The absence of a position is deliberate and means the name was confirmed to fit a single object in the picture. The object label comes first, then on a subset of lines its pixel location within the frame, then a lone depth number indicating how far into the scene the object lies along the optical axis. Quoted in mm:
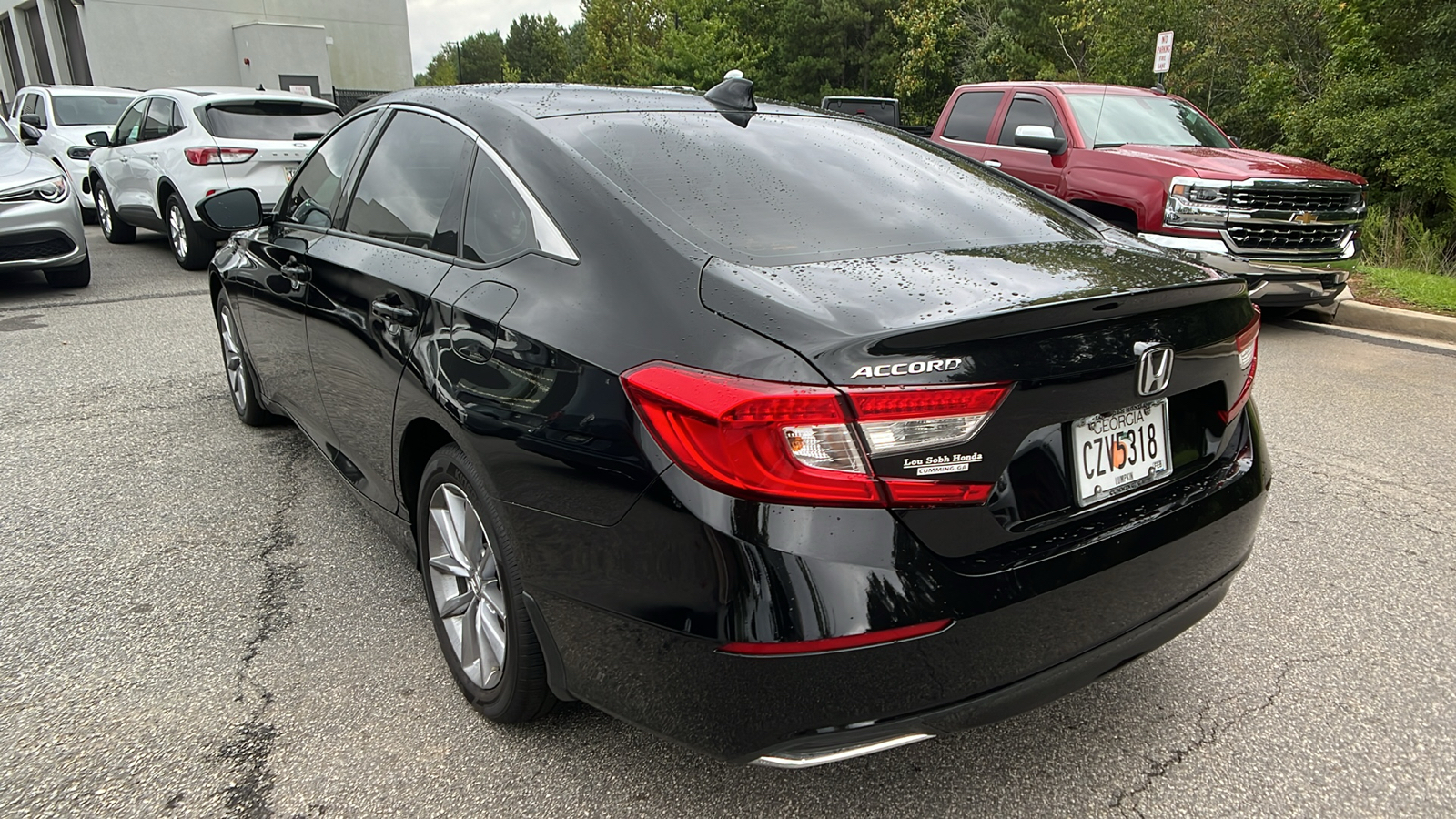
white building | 29291
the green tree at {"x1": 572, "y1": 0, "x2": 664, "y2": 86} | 53562
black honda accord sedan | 1688
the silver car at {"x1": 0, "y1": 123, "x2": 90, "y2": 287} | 7789
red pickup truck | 6915
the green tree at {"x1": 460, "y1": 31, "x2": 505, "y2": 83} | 107438
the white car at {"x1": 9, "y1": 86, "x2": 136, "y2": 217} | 12711
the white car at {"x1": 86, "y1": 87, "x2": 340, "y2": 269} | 8984
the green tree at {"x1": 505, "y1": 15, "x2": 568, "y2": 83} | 88562
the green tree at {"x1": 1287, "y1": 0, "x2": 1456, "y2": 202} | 9883
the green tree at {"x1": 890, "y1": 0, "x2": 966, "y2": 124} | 33062
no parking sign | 11008
